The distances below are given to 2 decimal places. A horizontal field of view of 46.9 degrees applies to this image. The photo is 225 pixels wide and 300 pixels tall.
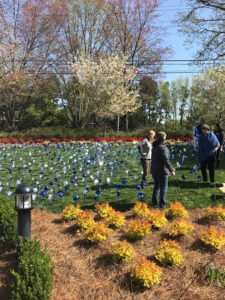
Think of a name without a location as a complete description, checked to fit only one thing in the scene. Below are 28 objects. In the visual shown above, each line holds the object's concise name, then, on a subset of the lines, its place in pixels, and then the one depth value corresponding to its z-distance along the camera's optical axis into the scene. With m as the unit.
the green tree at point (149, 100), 40.30
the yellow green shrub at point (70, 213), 4.89
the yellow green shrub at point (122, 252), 3.59
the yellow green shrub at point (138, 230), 4.10
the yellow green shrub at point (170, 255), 3.54
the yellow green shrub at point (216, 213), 4.70
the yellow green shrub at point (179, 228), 4.14
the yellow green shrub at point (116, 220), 4.59
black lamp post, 3.39
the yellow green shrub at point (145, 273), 3.14
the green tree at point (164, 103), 46.12
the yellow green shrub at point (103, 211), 4.92
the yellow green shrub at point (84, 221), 4.48
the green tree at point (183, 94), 49.00
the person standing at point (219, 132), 8.73
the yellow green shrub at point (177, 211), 4.83
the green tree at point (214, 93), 26.27
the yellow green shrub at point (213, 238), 3.84
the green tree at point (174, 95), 48.64
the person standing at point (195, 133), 9.61
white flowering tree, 20.64
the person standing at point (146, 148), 6.54
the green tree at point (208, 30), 14.86
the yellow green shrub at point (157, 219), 4.46
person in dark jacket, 5.30
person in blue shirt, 6.61
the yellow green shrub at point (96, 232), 4.07
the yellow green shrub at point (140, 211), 4.87
